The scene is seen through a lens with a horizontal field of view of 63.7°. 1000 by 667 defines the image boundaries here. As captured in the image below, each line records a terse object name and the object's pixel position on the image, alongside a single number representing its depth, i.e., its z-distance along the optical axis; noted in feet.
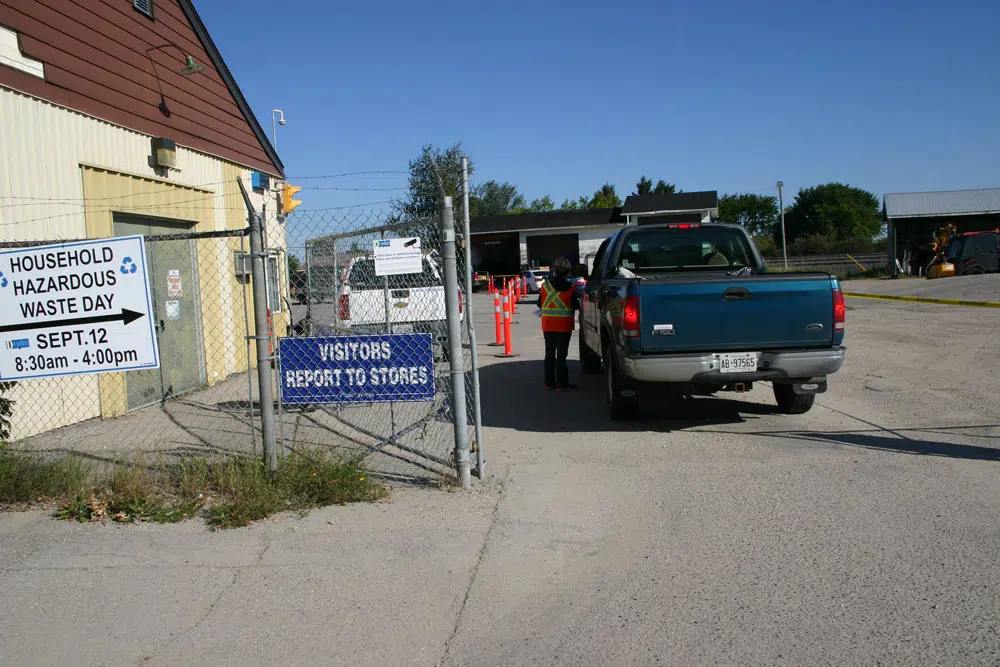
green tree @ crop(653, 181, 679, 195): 359.76
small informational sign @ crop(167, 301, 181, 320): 33.70
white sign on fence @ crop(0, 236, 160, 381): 19.81
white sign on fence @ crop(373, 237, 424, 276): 21.99
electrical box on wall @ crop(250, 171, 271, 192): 40.83
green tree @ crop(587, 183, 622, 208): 333.62
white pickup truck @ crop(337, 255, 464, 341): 32.76
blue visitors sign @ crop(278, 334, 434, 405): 20.26
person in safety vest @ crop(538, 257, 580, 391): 33.47
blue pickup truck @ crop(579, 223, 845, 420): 23.73
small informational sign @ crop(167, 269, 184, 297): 33.73
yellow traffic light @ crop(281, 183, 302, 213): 45.44
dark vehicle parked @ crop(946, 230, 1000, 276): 112.16
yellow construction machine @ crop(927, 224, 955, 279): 111.96
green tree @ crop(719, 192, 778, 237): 351.67
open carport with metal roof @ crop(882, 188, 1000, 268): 138.21
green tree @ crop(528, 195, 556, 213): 354.95
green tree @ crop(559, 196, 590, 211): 352.69
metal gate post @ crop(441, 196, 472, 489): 18.71
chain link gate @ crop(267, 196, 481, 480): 20.30
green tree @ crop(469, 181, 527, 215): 269.03
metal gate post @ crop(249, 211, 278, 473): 18.92
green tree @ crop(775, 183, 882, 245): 307.17
